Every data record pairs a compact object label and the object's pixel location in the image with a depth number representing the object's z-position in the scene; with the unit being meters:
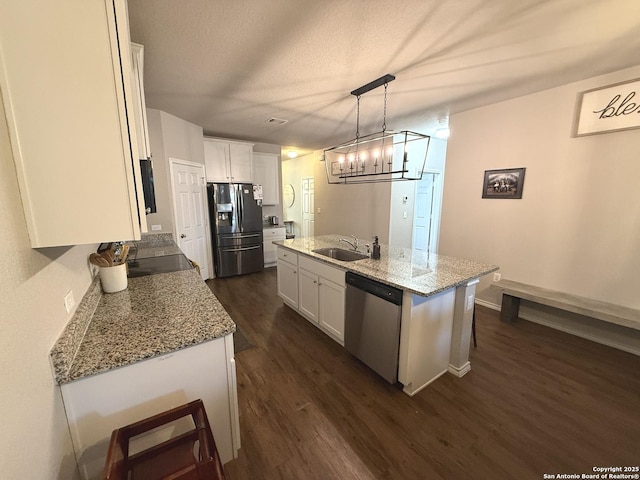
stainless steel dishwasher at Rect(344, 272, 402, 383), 1.87
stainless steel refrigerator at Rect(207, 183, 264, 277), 4.40
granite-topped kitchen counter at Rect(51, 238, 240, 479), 0.96
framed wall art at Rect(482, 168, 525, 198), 2.98
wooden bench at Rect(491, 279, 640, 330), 2.27
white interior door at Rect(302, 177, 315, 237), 7.03
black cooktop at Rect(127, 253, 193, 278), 2.07
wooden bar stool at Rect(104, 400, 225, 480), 0.84
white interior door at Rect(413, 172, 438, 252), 5.30
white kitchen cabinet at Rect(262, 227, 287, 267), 5.30
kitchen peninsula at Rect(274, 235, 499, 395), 1.81
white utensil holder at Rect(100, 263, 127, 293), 1.60
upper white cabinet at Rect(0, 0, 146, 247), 0.73
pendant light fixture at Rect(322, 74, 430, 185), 4.52
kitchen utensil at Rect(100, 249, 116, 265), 1.61
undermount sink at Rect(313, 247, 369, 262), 2.80
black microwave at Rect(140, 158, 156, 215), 1.42
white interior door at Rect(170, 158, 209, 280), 3.71
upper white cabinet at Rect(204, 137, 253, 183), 4.41
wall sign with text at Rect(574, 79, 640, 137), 2.25
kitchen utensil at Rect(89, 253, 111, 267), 1.55
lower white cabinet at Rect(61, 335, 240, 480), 0.97
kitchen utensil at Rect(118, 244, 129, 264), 1.73
